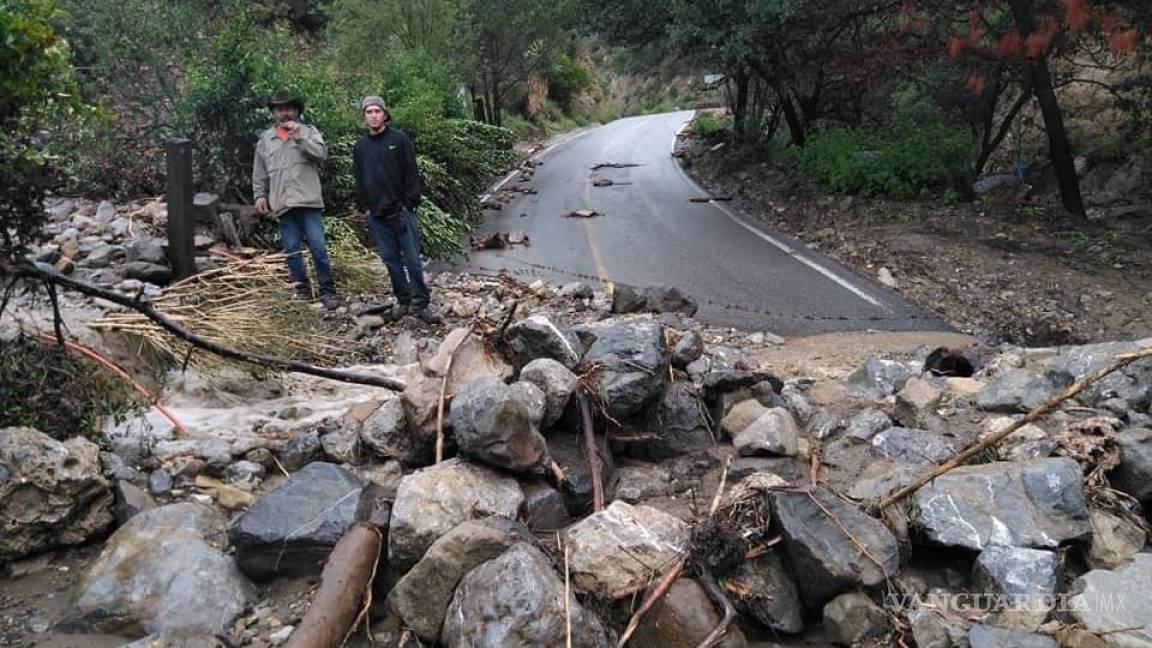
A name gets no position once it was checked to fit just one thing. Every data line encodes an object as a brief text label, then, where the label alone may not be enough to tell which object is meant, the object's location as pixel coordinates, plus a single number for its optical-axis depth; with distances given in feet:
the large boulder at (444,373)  14.37
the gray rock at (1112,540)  12.69
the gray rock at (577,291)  29.84
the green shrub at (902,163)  47.60
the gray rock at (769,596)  11.75
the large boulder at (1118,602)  10.71
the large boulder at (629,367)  14.78
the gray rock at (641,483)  14.10
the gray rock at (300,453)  15.58
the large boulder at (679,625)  11.03
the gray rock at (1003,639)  10.71
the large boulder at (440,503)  11.88
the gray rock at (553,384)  14.16
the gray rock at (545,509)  12.91
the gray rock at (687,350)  16.89
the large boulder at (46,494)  12.75
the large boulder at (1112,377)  16.20
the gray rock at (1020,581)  11.44
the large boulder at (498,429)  12.74
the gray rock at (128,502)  13.69
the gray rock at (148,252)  26.68
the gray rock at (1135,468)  13.80
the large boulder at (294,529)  12.31
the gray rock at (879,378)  19.37
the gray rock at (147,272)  25.99
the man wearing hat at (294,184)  25.58
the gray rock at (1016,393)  16.34
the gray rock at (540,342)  15.46
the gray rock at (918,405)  16.31
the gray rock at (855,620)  11.44
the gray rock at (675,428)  15.34
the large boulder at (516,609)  10.16
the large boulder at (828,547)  11.64
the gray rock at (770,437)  14.75
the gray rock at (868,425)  15.76
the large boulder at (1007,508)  12.56
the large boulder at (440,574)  11.12
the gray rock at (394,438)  14.57
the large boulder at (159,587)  11.71
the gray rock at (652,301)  28.09
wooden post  25.96
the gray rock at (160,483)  14.55
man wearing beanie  24.27
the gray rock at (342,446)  15.22
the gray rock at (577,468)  13.64
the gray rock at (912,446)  14.88
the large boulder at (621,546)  11.34
